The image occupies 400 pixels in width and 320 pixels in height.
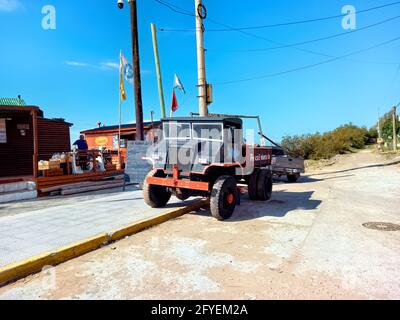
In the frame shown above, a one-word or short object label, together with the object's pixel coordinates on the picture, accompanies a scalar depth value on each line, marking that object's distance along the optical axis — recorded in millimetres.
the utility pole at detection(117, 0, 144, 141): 11750
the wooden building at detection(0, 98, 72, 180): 12538
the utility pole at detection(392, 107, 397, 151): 37594
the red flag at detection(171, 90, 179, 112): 13406
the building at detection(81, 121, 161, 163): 20338
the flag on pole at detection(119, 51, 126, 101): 12719
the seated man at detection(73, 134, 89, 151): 12093
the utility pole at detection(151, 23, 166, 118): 11938
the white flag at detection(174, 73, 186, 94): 13953
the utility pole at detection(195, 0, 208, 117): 10414
